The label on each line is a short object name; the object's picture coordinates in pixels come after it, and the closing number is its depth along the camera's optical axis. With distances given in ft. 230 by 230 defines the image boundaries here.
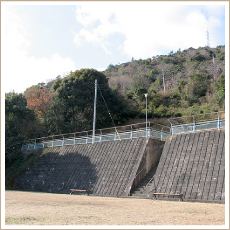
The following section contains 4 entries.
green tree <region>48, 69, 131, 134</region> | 102.89
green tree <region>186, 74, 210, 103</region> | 116.88
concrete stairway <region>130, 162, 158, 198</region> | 47.50
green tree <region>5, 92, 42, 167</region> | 80.48
